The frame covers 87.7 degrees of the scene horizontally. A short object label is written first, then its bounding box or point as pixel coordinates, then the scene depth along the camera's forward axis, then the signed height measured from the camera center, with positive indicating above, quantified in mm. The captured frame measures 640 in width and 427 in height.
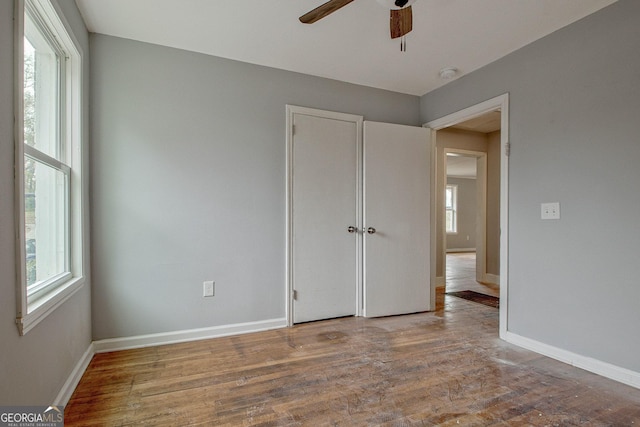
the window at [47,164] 1379 +246
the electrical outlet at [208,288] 2838 -681
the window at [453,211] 10398 -71
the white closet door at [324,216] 3152 -68
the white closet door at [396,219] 3379 -108
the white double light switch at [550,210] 2436 -10
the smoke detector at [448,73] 3092 +1289
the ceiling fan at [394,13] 1698 +1050
